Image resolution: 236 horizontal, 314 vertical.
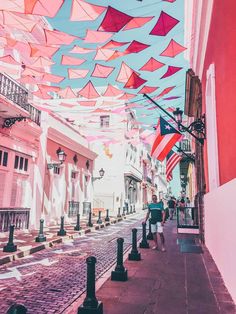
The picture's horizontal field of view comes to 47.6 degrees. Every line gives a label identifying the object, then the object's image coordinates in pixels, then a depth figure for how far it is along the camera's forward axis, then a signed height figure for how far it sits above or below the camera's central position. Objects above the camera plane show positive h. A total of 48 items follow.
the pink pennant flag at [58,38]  5.95 +3.79
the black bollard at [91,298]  3.68 -1.24
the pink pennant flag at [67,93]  9.14 +3.89
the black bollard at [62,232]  11.38 -1.03
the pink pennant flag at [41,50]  6.63 +3.93
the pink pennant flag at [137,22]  5.61 +3.93
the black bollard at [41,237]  9.70 -1.08
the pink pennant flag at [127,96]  9.38 +3.92
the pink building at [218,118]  4.21 +1.86
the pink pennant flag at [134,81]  7.87 +3.78
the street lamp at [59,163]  13.94 +2.33
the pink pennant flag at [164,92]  8.67 +3.86
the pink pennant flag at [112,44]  6.36 +3.89
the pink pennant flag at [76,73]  7.57 +3.81
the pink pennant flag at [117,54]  6.86 +3.93
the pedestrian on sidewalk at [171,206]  22.63 +0.24
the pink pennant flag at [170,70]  7.55 +3.91
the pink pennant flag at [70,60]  6.95 +3.80
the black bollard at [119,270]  5.32 -1.22
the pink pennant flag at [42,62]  7.68 +4.17
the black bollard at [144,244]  9.01 -1.16
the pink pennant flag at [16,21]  5.93 +4.14
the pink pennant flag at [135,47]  6.44 +3.94
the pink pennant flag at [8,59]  7.76 +4.26
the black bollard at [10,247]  7.86 -1.18
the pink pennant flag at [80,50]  6.58 +3.86
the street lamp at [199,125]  8.66 +2.73
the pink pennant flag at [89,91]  8.83 +3.87
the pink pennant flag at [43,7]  4.87 +3.66
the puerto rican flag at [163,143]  10.05 +2.47
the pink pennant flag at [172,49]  6.73 +4.05
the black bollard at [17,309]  1.77 -0.67
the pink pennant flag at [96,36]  5.88 +3.78
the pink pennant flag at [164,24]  5.55 +3.88
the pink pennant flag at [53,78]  7.77 +3.75
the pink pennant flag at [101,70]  7.47 +3.85
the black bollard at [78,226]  13.20 -0.89
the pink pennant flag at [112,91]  8.99 +3.94
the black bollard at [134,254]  7.01 -1.18
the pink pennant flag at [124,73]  7.62 +3.89
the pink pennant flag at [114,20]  5.16 +3.68
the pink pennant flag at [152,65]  7.26 +3.91
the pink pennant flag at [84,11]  4.97 +3.69
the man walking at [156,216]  8.44 -0.22
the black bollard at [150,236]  11.17 -1.11
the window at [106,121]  29.60 +9.51
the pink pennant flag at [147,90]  8.55 +3.81
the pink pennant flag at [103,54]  6.75 +3.90
